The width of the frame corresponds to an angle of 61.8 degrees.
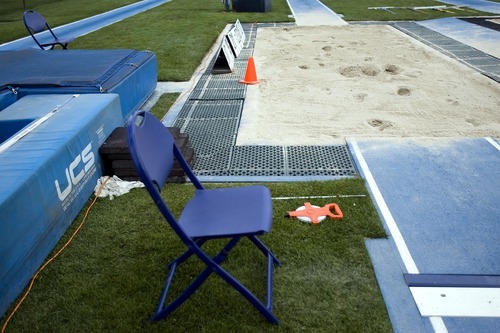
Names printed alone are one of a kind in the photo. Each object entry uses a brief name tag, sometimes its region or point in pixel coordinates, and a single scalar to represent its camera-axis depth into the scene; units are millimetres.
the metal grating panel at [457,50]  7996
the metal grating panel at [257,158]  4617
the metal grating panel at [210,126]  5562
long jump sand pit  5441
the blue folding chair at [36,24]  8828
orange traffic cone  7465
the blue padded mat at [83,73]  5273
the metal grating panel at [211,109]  6154
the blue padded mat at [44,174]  2902
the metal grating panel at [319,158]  4559
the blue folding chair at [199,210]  2398
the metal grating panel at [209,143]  5052
